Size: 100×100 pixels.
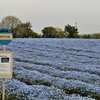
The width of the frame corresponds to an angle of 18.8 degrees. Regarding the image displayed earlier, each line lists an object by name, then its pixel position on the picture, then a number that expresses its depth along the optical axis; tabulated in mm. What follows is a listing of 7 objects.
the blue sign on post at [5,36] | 8672
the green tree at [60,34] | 66712
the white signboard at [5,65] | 8352
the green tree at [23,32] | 56438
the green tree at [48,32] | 60531
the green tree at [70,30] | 58416
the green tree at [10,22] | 66062
